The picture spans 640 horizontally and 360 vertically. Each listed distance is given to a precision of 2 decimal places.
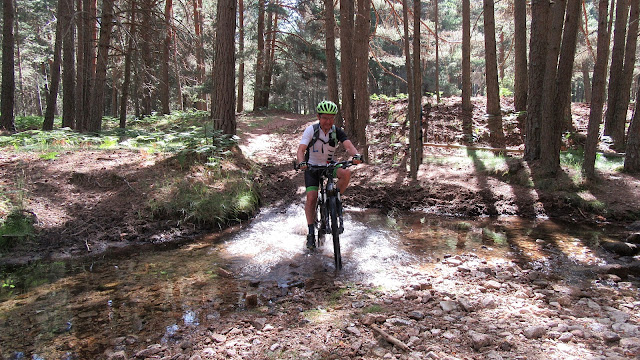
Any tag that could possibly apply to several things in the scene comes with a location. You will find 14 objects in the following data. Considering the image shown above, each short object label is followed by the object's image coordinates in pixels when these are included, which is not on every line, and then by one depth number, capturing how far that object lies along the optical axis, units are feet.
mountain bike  16.85
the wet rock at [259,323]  11.36
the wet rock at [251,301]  13.02
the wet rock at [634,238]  19.49
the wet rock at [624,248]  17.89
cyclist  17.89
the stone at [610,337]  9.92
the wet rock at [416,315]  11.54
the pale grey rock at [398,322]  11.09
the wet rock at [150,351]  9.98
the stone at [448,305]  12.10
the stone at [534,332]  10.30
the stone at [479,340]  9.85
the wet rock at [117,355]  9.80
